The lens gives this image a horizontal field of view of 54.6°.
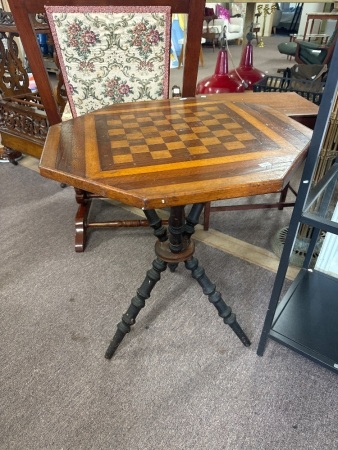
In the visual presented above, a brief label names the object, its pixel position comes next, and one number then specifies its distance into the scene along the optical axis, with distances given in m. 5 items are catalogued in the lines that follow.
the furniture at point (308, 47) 3.35
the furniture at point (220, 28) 5.80
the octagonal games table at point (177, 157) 0.68
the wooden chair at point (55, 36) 1.21
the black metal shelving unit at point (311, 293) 0.74
